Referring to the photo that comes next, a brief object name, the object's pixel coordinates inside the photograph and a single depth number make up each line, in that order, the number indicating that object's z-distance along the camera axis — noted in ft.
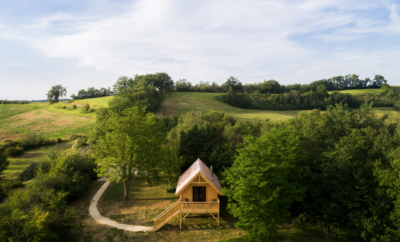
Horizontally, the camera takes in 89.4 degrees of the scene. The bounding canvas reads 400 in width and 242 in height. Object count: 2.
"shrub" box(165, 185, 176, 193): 75.97
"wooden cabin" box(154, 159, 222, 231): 55.98
